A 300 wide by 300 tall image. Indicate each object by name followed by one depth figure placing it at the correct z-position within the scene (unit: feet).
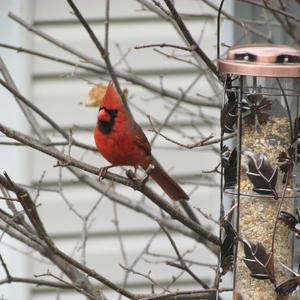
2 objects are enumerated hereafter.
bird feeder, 17.04
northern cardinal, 20.95
